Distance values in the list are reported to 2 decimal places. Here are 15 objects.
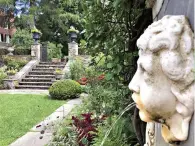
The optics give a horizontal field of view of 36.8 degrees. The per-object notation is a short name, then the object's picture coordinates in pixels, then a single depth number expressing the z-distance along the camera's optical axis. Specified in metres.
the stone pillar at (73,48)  17.14
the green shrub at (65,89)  10.10
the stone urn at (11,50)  18.08
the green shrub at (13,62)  16.14
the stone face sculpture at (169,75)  0.89
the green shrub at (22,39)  18.61
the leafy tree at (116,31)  2.06
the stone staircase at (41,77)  13.78
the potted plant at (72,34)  17.77
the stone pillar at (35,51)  17.05
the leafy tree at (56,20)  20.69
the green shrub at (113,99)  2.59
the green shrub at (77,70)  13.02
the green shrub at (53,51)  18.13
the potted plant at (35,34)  17.53
